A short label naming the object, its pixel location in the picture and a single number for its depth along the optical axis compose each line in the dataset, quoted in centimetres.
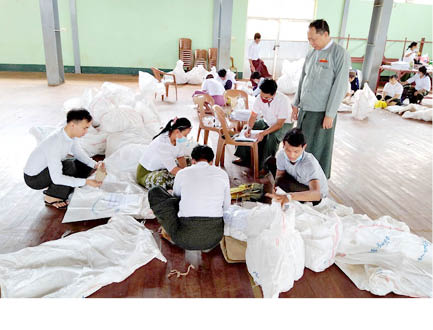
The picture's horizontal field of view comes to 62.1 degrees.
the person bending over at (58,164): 262
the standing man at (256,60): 891
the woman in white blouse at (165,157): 294
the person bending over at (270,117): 348
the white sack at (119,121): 420
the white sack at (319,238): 221
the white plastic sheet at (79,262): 191
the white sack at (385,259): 209
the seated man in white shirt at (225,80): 629
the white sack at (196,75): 964
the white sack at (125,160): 339
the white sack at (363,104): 662
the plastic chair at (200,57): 1038
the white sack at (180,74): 934
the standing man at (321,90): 301
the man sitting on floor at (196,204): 220
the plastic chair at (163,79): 730
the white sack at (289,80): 880
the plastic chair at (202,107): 406
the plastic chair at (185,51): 1037
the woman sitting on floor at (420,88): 788
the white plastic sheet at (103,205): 269
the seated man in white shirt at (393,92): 785
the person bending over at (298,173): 250
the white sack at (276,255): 192
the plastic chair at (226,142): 358
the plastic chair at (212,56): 1044
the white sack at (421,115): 664
